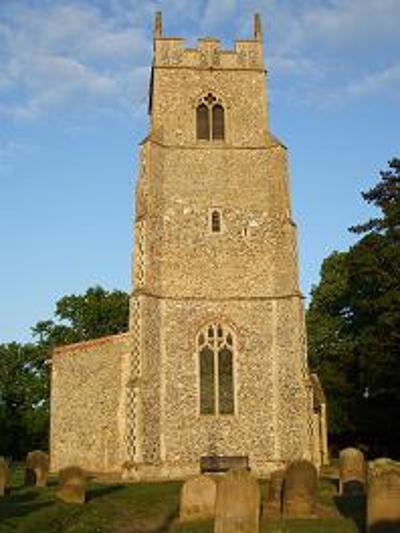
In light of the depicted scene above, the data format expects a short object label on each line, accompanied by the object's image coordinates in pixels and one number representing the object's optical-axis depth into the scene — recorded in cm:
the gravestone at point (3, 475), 1783
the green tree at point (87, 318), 4859
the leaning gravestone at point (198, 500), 1427
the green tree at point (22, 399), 4434
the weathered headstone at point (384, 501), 1131
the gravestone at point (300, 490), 1468
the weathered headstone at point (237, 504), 1179
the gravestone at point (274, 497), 1520
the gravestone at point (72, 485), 1686
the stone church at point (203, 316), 2539
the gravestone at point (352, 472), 1791
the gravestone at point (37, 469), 2123
